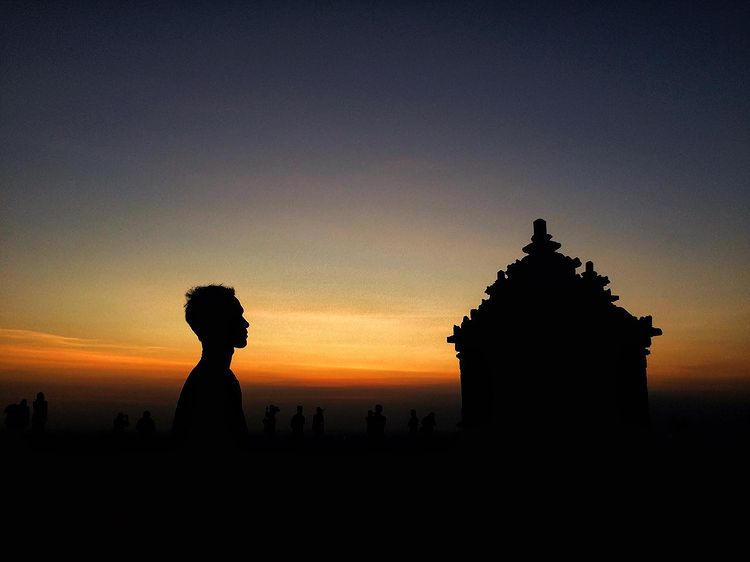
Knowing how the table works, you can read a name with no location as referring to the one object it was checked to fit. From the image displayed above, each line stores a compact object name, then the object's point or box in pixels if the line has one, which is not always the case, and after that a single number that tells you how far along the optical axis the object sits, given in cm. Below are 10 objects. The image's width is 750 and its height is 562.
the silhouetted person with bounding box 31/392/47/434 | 2347
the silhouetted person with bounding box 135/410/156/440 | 2559
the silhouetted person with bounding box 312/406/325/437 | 2919
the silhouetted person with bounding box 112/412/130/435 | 2761
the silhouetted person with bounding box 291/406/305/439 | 2720
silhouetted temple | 1377
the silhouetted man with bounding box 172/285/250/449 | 346
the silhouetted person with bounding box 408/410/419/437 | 3297
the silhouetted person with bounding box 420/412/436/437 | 2992
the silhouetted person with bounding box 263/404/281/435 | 3009
